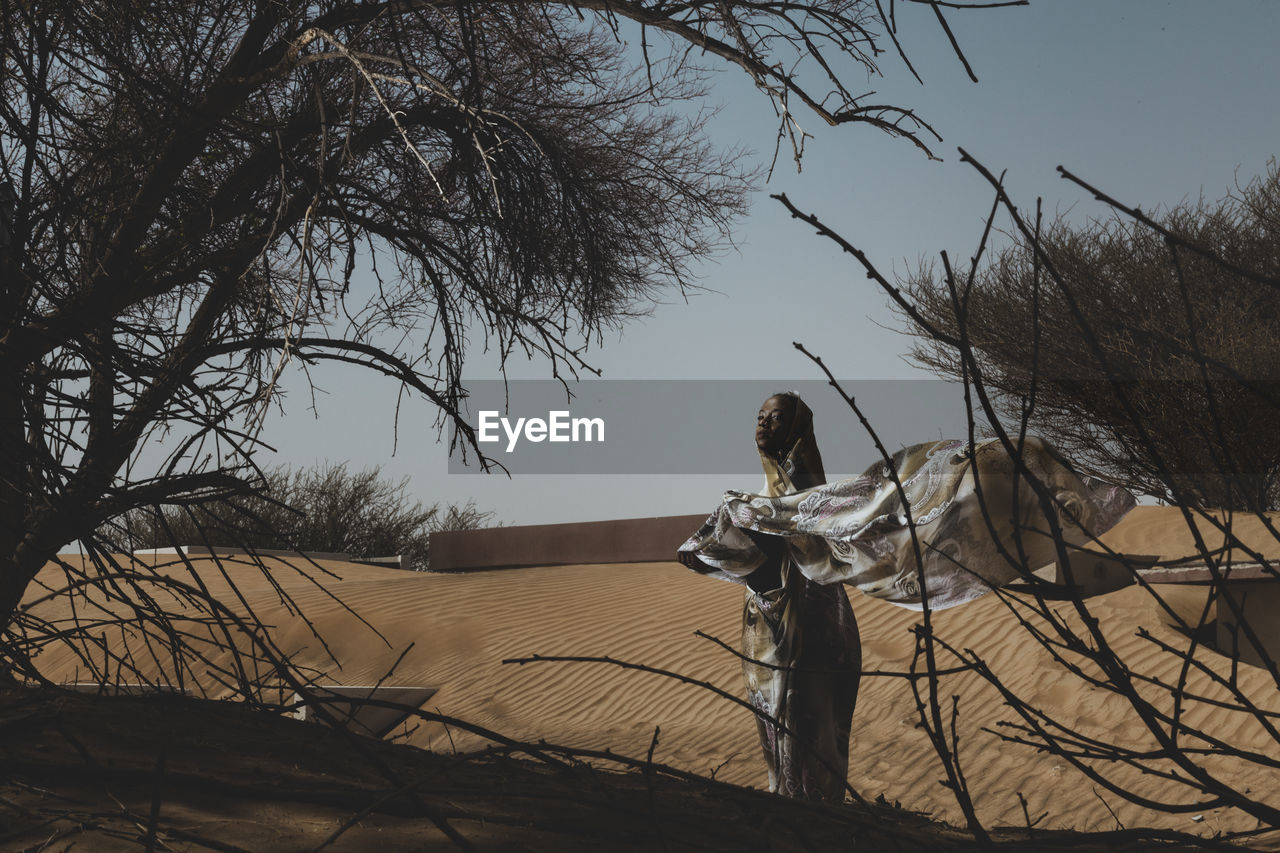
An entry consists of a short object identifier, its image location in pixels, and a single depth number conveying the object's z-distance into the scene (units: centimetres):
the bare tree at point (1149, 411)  151
